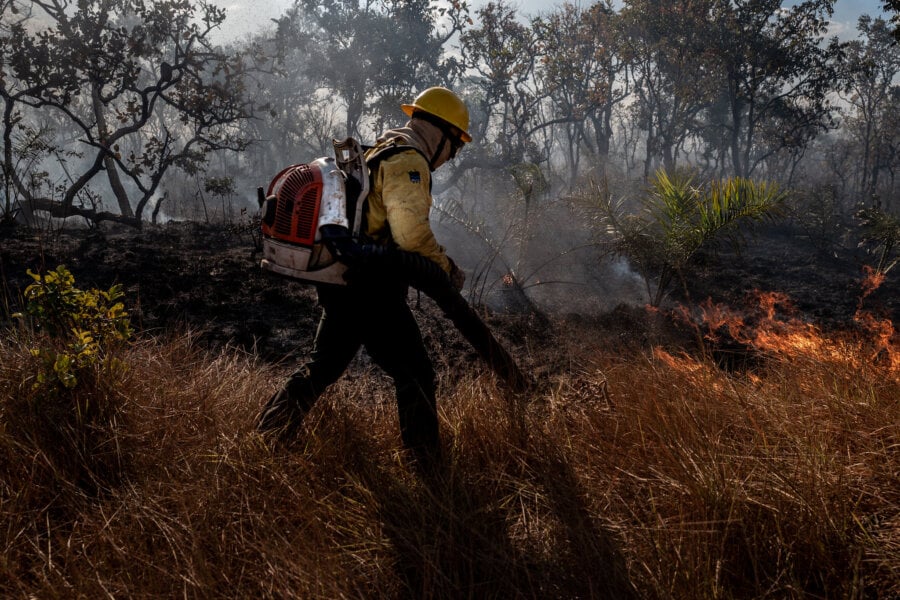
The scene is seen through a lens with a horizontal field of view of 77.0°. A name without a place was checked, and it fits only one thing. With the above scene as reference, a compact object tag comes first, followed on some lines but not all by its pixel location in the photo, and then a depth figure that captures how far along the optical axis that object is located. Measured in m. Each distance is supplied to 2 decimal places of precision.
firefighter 2.21
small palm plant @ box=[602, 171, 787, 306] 5.17
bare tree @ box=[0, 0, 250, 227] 9.10
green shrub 2.41
